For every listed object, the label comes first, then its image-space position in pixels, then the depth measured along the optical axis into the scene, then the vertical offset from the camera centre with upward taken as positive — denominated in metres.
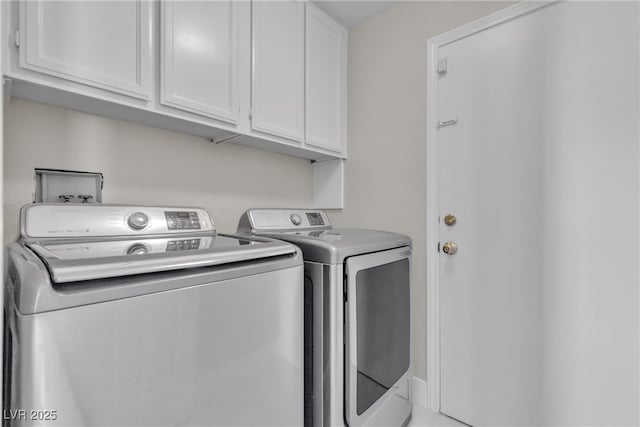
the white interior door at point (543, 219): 1.32 -0.04
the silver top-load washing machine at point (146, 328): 0.60 -0.28
